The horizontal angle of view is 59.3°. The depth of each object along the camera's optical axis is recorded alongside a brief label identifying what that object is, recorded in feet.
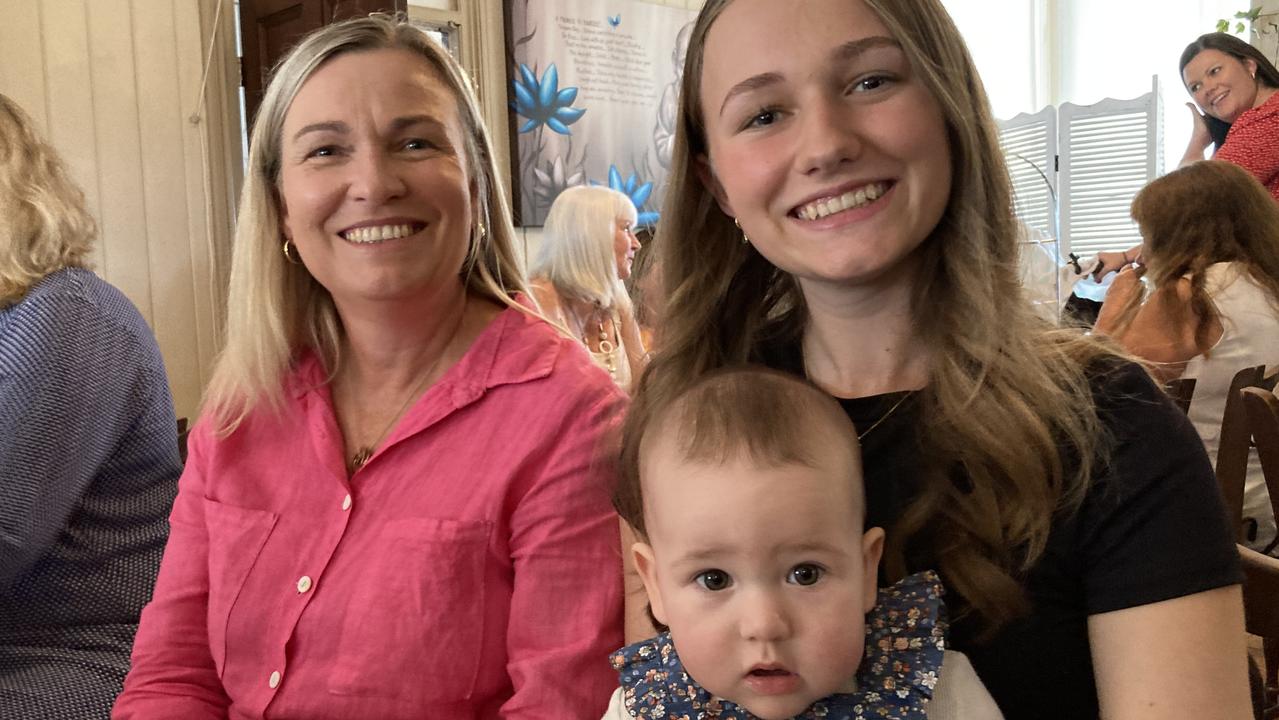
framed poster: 19.40
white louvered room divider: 23.36
